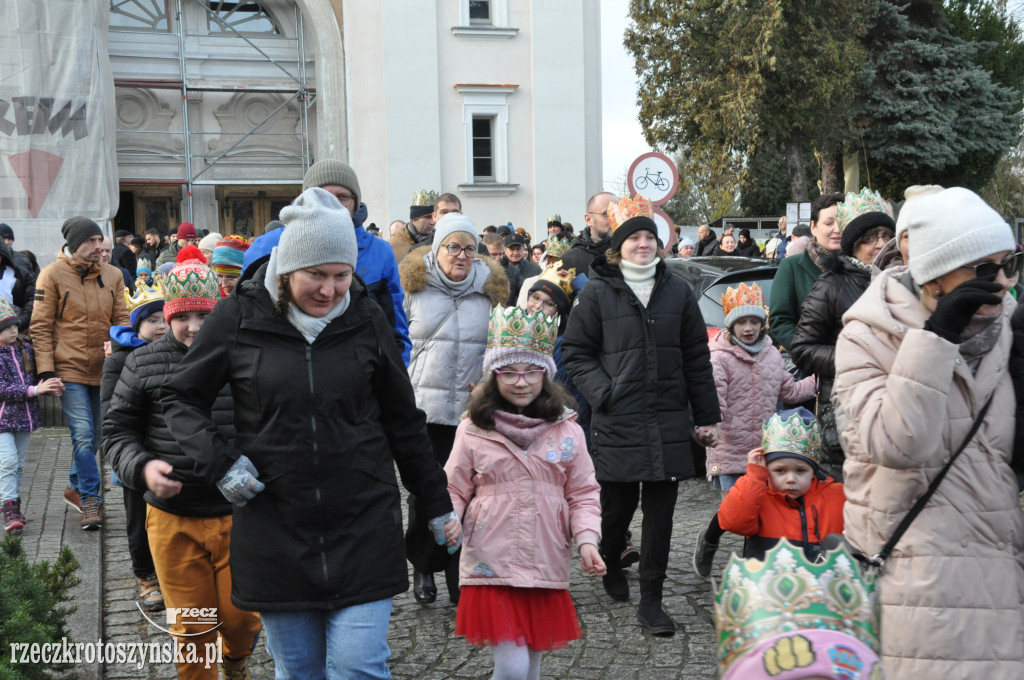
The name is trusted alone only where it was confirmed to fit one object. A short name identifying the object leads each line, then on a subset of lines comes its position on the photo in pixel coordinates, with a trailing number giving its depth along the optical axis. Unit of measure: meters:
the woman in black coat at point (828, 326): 5.37
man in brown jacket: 8.09
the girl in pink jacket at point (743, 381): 7.05
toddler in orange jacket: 5.27
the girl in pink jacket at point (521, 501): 4.45
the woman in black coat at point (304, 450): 3.46
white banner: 21.92
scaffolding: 26.61
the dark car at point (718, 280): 9.30
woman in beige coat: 2.91
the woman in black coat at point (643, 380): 5.77
